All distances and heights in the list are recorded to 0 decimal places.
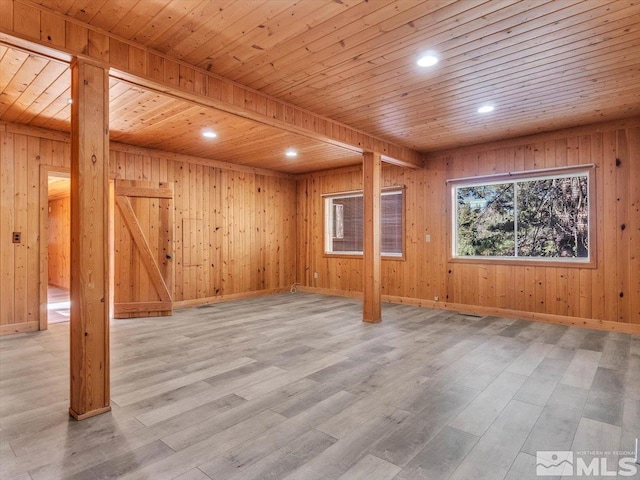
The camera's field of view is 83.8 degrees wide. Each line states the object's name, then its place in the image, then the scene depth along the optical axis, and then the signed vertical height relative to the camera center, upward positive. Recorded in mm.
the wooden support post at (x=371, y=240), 5203 -1
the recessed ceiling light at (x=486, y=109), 4160 +1558
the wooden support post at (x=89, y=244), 2445 -18
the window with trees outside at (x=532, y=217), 5328 +348
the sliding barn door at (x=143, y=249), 5562 -119
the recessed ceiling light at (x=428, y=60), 2998 +1553
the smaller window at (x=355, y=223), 6973 +361
